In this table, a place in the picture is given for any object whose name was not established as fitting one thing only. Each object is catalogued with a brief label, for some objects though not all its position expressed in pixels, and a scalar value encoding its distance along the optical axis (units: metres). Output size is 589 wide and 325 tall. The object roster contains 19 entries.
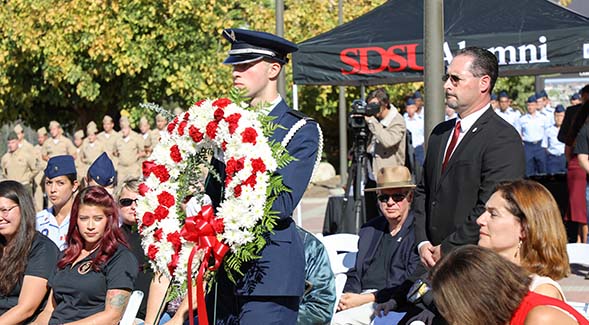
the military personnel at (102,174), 8.07
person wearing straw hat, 6.35
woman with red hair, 6.02
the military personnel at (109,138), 20.56
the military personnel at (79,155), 20.70
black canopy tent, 8.92
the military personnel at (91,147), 20.44
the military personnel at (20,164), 21.94
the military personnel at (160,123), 19.41
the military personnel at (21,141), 22.15
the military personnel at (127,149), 20.38
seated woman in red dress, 3.41
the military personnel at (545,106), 17.03
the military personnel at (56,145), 21.05
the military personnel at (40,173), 20.92
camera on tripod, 10.84
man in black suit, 5.06
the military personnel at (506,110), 18.22
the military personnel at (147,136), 20.52
